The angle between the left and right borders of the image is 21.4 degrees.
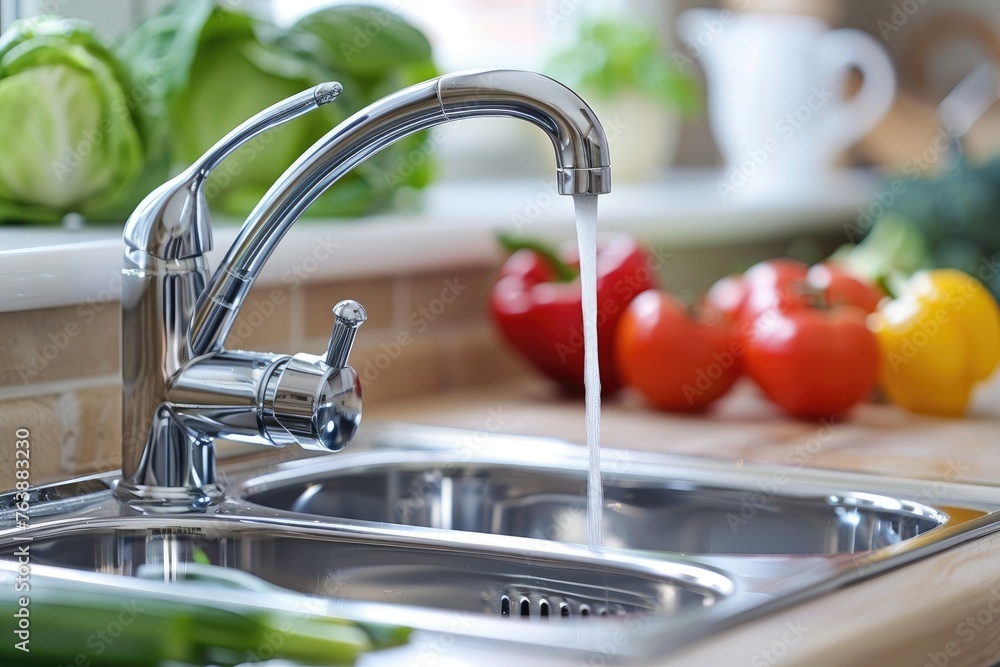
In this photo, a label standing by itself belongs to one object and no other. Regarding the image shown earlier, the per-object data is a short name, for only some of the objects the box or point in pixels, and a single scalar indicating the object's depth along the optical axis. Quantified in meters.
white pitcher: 2.38
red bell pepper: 1.76
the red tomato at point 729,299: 1.77
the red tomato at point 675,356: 1.70
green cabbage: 1.50
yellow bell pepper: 1.72
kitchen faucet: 1.34
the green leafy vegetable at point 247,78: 1.64
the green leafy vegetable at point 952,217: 2.17
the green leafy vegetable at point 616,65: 2.29
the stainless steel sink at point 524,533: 1.24
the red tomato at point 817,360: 1.67
